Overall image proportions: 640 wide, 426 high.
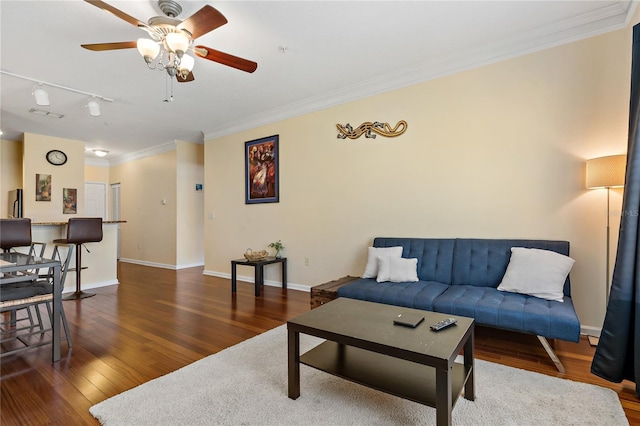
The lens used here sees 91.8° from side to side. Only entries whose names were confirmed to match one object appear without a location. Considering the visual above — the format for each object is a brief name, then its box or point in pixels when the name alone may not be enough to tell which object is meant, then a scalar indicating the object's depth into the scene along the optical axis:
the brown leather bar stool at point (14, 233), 3.33
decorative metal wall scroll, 3.70
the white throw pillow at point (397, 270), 3.13
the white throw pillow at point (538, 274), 2.48
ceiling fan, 2.09
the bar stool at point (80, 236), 4.17
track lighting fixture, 3.39
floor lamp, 2.38
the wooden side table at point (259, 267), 4.23
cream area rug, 1.64
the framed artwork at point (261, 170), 4.88
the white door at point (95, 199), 7.94
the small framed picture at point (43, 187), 5.66
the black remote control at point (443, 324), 1.71
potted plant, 4.75
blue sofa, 2.18
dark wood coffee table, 1.42
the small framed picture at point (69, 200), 5.95
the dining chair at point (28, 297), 2.26
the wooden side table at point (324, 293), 3.16
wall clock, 5.86
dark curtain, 1.87
